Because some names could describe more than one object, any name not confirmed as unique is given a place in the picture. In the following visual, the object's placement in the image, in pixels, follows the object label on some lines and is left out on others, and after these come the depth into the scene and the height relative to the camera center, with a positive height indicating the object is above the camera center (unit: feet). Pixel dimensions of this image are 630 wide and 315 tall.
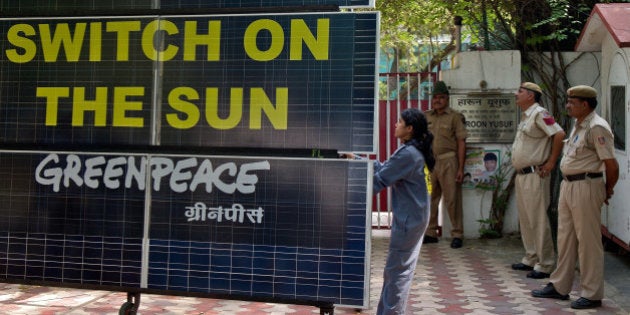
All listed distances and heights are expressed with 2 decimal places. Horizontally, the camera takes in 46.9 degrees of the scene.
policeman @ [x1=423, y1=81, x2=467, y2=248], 27.27 +1.03
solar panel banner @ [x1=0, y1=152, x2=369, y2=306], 13.60 -0.91
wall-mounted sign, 28.14 +2.61
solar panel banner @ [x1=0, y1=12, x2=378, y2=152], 13.60 +1.89
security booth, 22.30 +3.21
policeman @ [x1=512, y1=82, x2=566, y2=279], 21.57 +0.60
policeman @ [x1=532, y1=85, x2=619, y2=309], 18.01 -0.09
